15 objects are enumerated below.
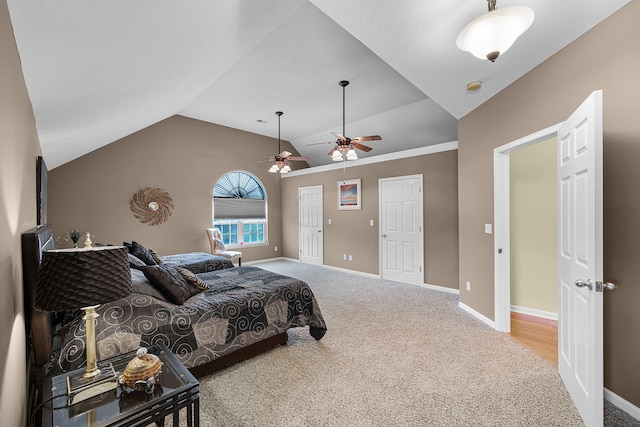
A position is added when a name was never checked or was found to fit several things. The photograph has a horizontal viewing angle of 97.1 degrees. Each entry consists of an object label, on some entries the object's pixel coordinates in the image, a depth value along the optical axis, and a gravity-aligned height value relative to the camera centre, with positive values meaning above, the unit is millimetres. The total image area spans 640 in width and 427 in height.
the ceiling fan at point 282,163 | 5045 +922
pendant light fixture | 1500 +1022
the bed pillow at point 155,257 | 3565 -548
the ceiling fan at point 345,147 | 4103 +964
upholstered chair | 6121 -713
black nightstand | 1148 -824
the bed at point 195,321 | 1429 -794
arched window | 6922 +129
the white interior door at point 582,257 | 1604 -304
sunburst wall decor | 5613 +200
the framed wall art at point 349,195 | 6148 +409
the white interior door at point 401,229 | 5156 -323
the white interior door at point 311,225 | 6996 -292
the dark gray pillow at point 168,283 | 2350 -583
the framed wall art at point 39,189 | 2289 +219
